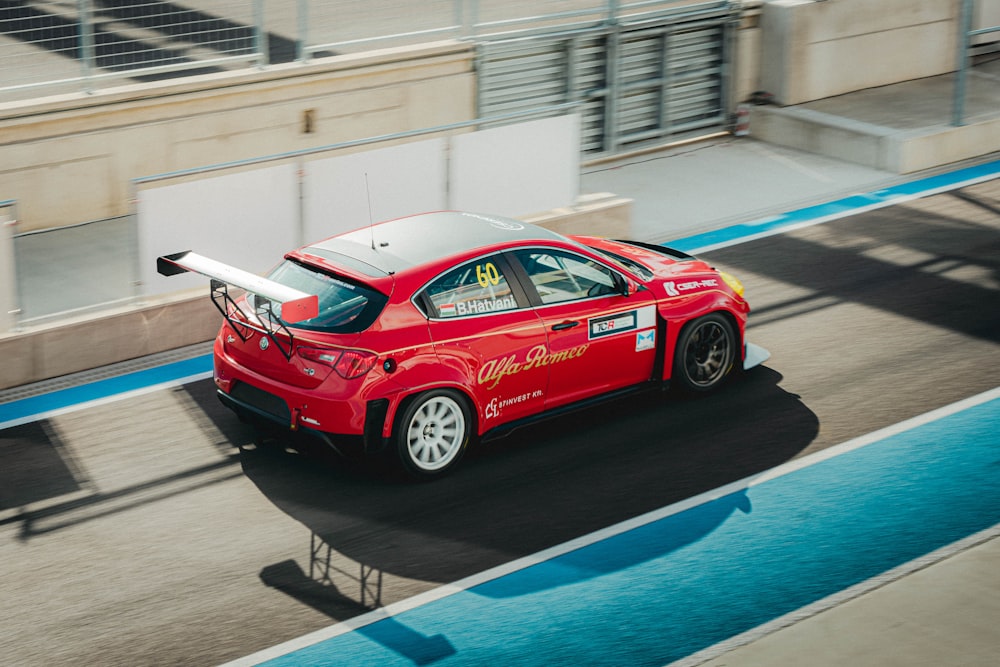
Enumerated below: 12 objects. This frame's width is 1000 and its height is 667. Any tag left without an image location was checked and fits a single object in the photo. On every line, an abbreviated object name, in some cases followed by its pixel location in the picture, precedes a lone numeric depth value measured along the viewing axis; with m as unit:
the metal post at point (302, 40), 14.98
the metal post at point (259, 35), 14.64
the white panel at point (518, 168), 12.69
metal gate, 17.03
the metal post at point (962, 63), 17.06
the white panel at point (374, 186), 11.66
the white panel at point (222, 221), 10.69
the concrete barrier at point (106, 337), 10.32
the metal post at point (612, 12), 17.69
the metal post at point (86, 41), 13.06
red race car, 8.09
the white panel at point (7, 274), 9.85
